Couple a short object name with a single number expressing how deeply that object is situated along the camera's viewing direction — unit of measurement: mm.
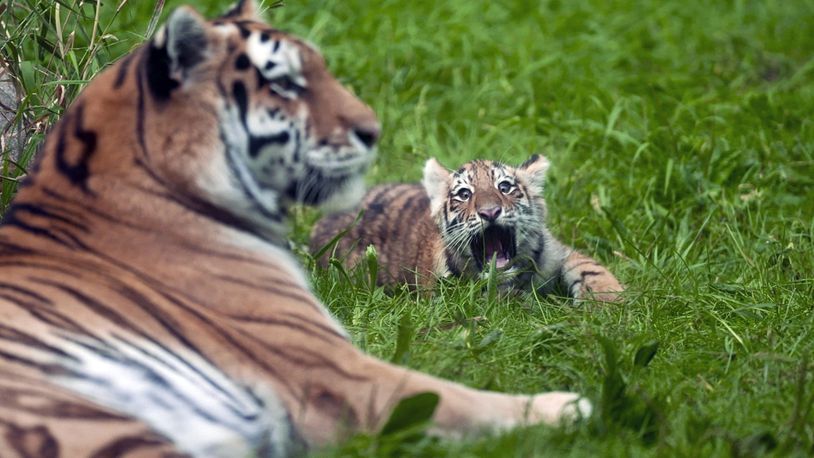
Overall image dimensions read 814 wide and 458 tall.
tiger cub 11086
